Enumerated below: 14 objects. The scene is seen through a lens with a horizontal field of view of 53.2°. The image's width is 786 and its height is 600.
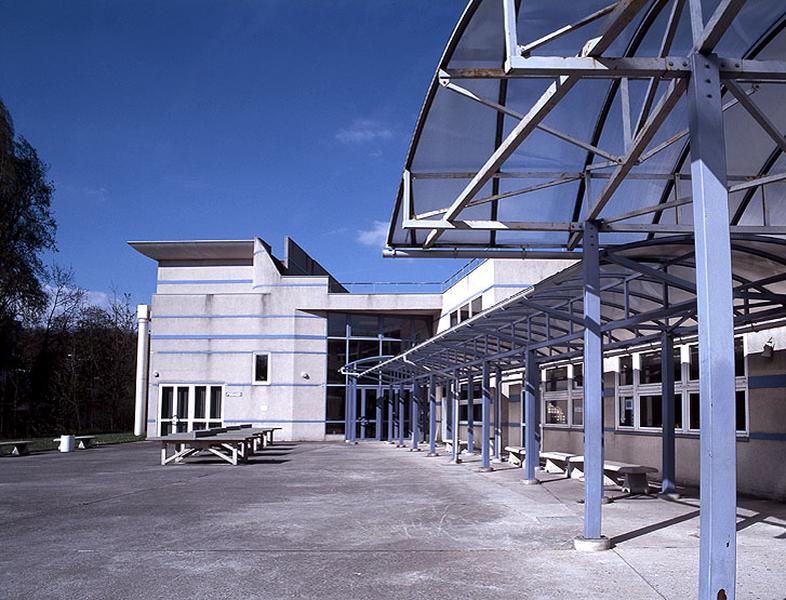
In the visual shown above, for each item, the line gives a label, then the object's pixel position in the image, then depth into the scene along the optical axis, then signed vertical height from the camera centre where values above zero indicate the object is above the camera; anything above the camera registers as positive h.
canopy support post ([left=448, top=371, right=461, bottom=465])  20.86 -1.05
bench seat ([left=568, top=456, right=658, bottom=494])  12.65 -1.55
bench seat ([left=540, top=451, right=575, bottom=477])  16.41 -1.78
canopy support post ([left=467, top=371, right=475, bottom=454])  21.78 -0.86
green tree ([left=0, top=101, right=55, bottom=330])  36.22 +7.20
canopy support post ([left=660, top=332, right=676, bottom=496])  12.60 -0.51
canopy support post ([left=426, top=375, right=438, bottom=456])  23.95 -1.02
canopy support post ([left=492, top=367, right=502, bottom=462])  20.64 -1.20
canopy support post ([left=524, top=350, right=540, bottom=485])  15.17 -0.66
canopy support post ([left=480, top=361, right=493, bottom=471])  18.36 -0.96
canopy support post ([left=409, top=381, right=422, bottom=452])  27.90 -1.28
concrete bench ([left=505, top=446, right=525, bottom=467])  19.22 -1.91
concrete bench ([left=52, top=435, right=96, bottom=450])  29.37 -2.45
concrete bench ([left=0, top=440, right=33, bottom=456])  25.48 -2.37
